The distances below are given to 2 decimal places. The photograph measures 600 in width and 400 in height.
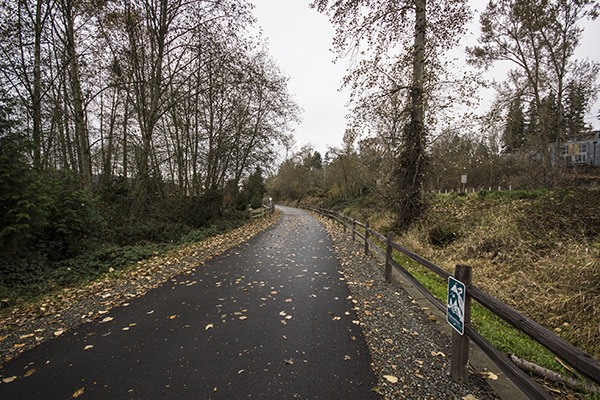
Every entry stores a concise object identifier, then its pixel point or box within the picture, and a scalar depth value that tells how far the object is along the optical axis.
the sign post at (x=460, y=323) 2.61
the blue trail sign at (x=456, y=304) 2.61
